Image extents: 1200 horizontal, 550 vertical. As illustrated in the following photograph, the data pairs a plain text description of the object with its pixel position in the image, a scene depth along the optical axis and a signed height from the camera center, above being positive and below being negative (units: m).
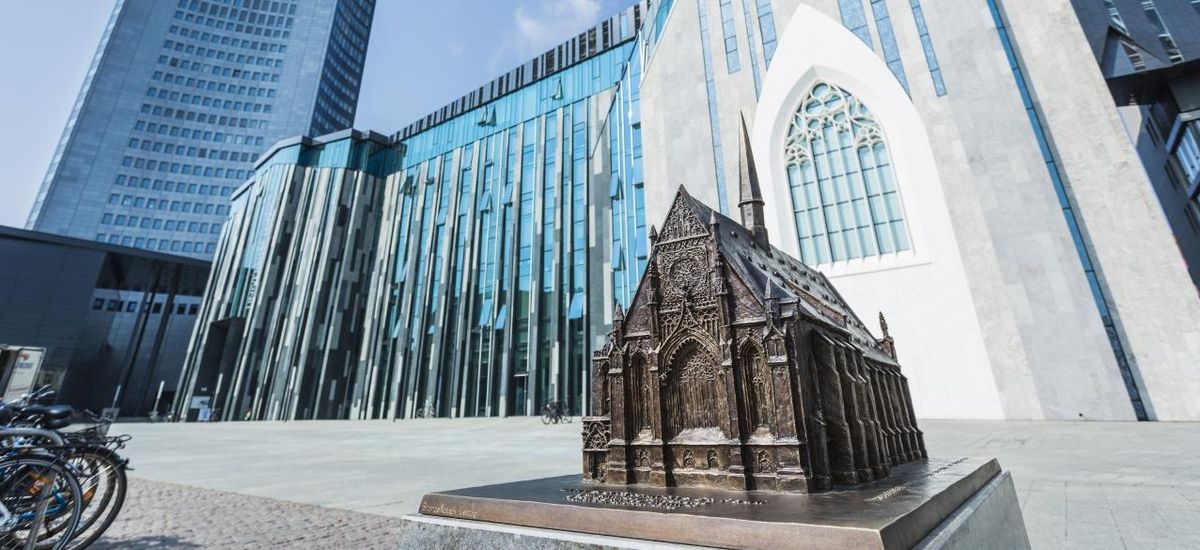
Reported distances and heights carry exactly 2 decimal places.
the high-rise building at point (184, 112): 66.44 +48.26
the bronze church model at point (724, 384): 2.92 +0.16
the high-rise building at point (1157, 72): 19.50 +14.46
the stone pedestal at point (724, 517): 1.95 -0.53
